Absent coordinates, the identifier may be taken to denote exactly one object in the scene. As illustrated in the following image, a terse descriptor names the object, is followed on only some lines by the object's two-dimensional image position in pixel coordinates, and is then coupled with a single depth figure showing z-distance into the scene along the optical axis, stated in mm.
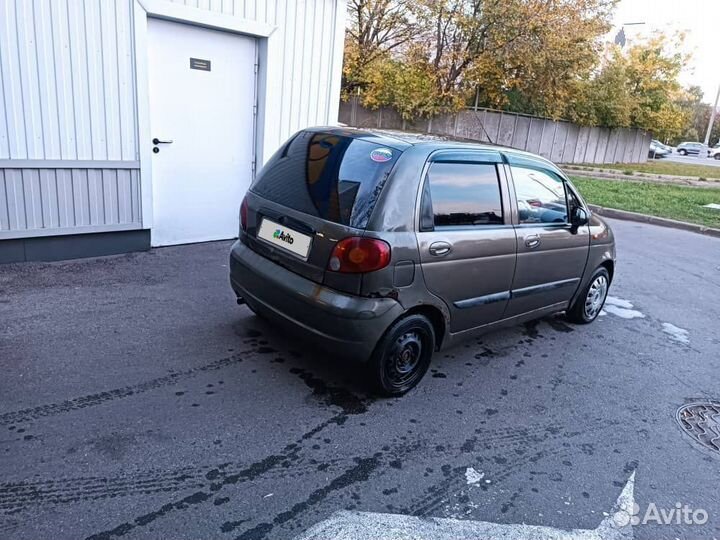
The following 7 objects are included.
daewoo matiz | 3297
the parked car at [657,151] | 38000
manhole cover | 3529
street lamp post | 43328
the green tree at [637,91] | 24961
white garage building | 5145
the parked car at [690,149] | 50491
